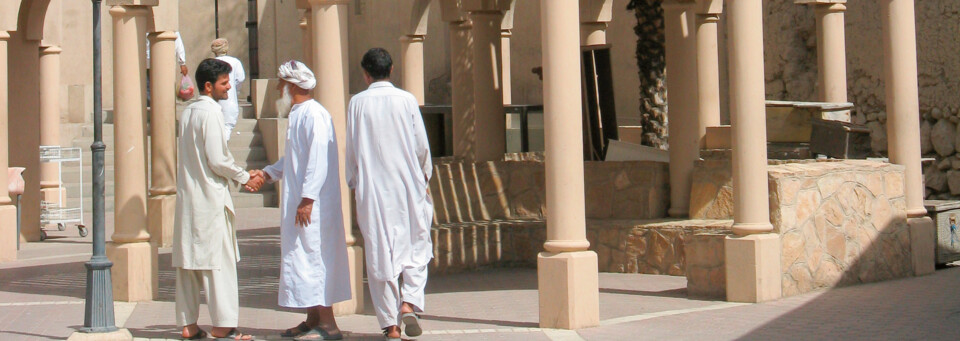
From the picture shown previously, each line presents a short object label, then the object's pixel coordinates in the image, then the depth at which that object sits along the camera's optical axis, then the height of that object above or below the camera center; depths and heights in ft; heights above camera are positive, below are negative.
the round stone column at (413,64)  61.41 +6.35
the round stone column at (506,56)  64.44 +6.86
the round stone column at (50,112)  57.52 +4.17
